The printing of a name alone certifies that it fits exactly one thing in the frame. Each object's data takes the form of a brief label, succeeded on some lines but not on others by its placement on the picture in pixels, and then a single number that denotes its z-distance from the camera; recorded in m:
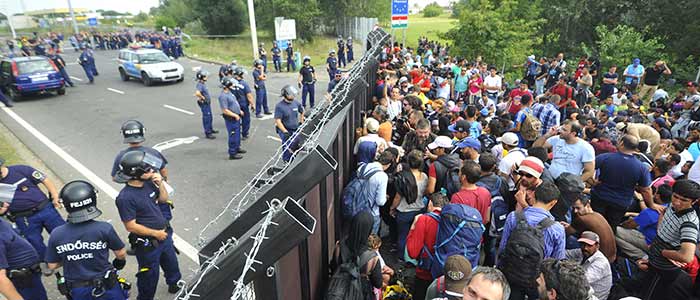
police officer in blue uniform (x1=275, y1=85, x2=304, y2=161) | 7.29
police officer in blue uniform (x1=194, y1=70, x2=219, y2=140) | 9.15
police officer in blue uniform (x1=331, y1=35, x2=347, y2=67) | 23.61
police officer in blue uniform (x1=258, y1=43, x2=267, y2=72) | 19.47
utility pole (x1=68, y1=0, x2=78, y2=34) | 37.06
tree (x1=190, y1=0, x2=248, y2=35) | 37.59
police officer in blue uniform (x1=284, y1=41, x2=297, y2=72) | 22.17
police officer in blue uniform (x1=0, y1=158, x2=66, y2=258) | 4.50
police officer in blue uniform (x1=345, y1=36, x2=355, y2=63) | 25.32
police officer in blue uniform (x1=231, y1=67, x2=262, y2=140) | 9.62
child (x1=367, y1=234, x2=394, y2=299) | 3.59
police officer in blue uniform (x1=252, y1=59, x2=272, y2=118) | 11.41
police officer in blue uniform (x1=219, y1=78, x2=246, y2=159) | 8.20
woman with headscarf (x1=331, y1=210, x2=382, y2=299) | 3.35
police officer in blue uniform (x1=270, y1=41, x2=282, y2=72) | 21.56
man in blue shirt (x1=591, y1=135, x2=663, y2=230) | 4.55
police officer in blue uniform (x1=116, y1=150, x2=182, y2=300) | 3.88
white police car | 17.25
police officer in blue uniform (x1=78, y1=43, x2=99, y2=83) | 18.16
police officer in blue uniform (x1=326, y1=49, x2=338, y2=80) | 15.88
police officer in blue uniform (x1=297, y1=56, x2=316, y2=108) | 12.20
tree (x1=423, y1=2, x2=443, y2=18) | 104.12
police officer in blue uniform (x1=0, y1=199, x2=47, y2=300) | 3.39
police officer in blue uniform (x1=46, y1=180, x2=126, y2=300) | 3.36
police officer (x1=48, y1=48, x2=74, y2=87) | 16.69
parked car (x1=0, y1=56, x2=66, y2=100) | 14.16
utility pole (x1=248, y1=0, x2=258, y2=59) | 20.02
